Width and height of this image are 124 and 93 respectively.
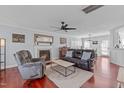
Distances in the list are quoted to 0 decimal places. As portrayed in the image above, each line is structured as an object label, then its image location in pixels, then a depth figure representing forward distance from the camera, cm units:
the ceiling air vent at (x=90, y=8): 177
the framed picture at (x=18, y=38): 371
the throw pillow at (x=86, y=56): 331
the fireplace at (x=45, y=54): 469
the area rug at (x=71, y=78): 208
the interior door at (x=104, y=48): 729
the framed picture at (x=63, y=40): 590
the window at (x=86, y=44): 843
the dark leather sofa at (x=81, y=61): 311
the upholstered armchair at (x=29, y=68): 229
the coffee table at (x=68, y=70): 273
